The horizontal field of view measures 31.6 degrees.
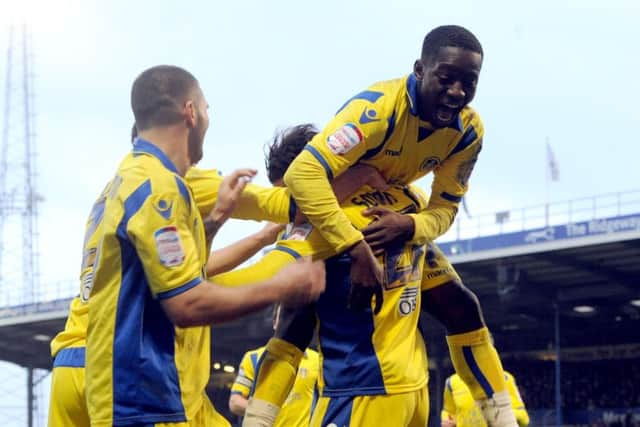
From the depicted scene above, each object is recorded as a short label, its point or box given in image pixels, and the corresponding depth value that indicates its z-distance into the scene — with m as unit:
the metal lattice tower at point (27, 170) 50.56
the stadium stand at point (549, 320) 27.09
